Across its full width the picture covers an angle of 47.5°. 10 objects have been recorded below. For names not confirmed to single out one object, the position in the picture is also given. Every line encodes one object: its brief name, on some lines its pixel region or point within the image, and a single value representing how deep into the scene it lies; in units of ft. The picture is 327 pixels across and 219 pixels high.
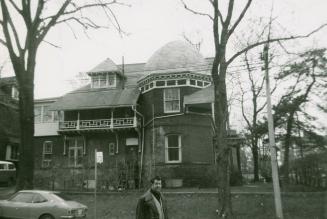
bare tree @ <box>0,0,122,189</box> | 56.49
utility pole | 46.32
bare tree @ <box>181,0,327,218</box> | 47.03
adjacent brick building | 123.34
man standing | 22.49
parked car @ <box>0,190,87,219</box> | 47.32
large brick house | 89.56
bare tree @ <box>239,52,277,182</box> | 123.85
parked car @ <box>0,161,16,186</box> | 98.38
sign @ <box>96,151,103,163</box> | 51.90
